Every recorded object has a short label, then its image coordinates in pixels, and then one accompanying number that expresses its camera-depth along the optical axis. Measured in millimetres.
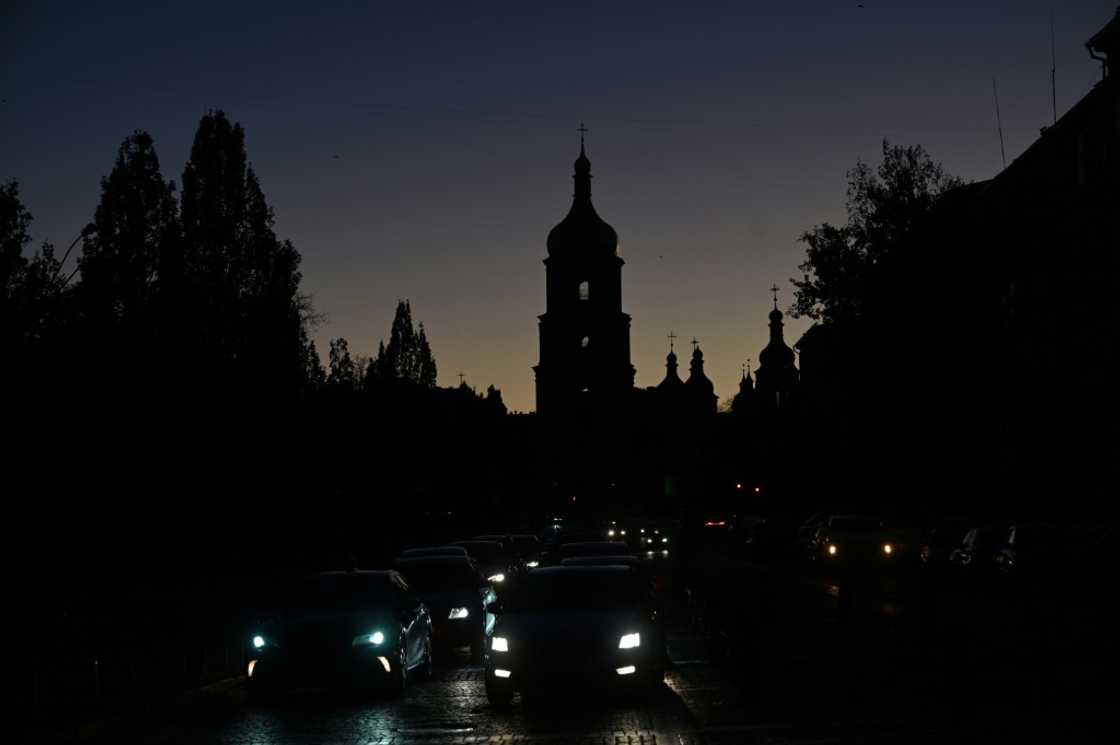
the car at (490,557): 38500
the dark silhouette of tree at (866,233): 65688
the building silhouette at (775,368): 157875
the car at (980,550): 41562
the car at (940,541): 45906
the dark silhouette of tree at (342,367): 70375
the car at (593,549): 32581
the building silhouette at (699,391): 186750
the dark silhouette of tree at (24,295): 24406
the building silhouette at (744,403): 145375
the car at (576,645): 18016
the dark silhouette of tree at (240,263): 45531
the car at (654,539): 78625
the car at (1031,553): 38406
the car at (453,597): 26688
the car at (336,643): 19438
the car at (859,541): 52375
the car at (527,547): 44281
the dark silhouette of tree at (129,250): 31234
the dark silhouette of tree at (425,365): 87750
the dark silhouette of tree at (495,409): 116312
